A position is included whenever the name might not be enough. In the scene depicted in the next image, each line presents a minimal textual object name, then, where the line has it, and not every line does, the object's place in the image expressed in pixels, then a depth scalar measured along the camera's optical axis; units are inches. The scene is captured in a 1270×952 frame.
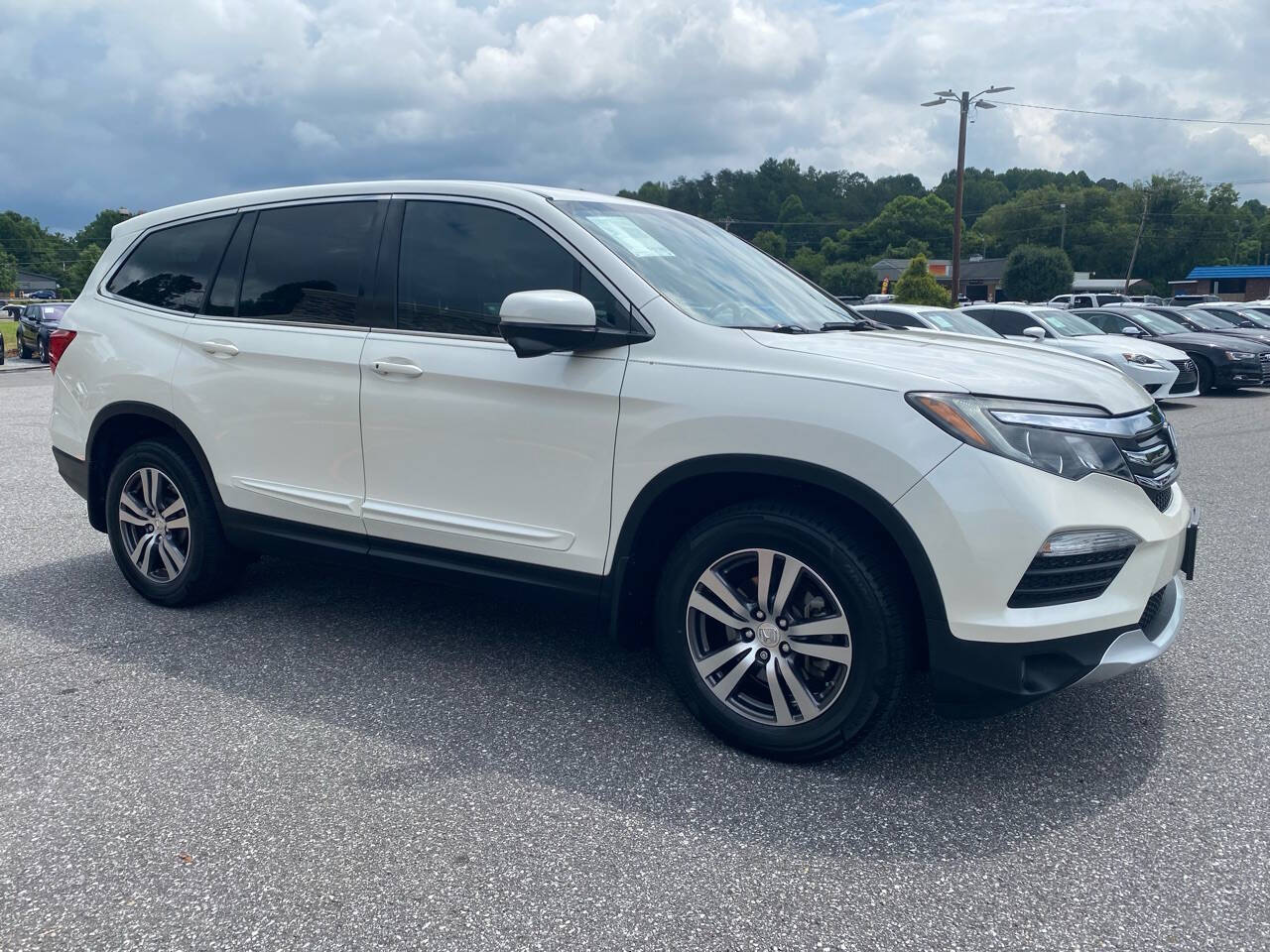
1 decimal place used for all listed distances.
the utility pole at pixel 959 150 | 1235.9
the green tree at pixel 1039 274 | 3122.5
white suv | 118.4
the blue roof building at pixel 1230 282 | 3240.7
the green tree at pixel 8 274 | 4504.2
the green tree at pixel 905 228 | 4320.9
